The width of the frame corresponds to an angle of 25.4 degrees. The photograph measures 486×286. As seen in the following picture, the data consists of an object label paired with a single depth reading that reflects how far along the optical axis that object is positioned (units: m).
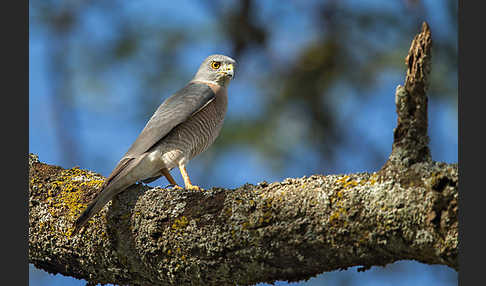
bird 8.13
